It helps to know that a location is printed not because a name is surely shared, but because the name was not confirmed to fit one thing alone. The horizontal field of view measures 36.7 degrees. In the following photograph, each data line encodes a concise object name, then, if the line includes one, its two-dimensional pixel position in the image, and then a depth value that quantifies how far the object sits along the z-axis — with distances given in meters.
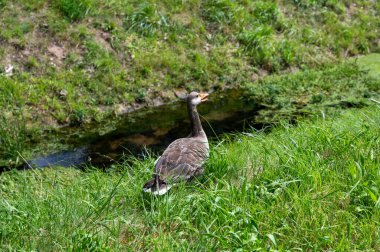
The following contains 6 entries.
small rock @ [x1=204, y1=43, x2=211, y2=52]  13.27
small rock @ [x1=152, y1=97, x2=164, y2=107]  11.79
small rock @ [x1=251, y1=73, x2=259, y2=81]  13.13
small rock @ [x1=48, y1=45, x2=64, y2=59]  11.59
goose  5.14
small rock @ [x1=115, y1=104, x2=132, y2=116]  11.26
